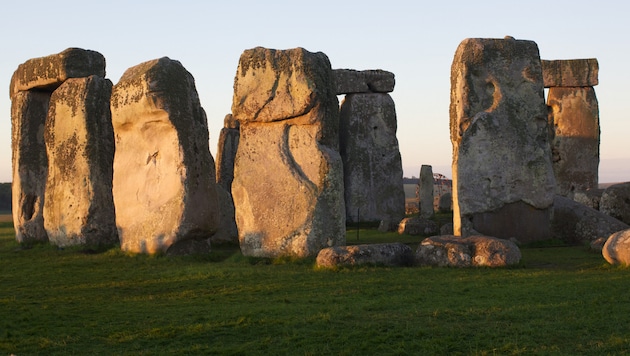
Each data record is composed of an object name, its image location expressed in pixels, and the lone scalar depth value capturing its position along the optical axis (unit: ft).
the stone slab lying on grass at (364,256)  37.52
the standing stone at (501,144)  49.37
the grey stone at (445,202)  90.19
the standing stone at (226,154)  75.56
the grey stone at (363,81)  76.59
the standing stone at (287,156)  41.73
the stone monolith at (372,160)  74.84
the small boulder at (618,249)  36.12
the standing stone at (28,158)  56.95
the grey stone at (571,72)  80.18
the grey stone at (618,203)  58.75
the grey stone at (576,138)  81.25
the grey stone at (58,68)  54.39
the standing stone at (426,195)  77.77
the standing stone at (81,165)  51.42
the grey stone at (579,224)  49.70
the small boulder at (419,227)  58.70
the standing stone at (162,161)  44.75
